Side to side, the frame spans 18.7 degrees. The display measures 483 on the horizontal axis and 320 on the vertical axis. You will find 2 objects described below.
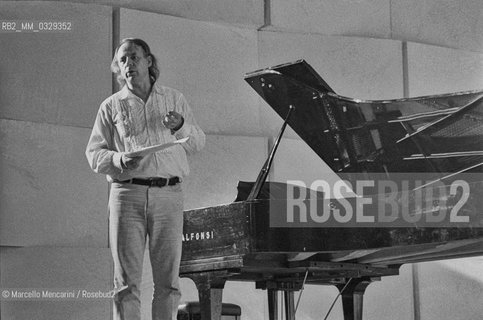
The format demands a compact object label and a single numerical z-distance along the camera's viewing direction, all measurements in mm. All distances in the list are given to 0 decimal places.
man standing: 5303
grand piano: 5587
